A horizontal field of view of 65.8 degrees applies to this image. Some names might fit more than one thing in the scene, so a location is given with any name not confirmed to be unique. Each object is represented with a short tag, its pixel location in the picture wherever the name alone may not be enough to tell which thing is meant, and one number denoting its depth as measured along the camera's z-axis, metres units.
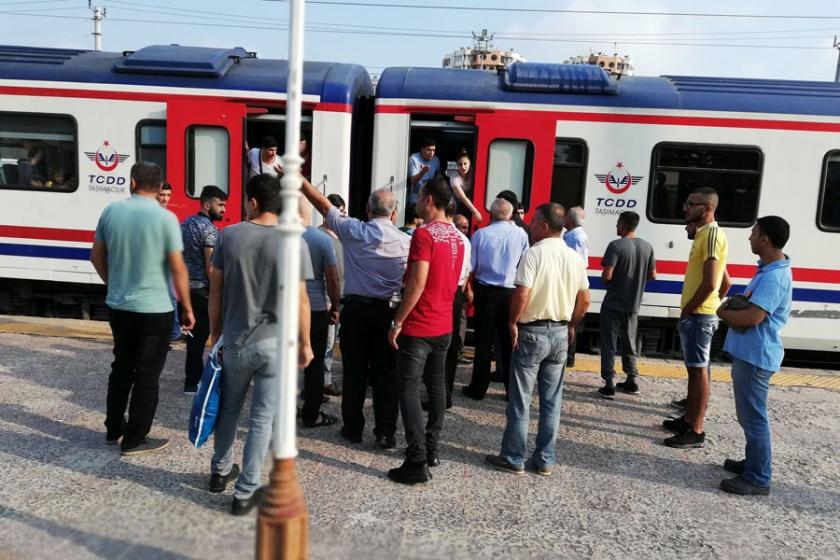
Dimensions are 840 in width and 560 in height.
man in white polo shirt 4.23
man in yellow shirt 4.79
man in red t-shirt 4.04
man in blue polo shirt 4.10
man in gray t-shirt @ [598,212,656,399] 5.98
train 7.15
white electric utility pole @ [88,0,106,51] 34.78
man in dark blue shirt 5.27
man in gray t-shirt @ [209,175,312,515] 3.58
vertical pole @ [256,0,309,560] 2.68
